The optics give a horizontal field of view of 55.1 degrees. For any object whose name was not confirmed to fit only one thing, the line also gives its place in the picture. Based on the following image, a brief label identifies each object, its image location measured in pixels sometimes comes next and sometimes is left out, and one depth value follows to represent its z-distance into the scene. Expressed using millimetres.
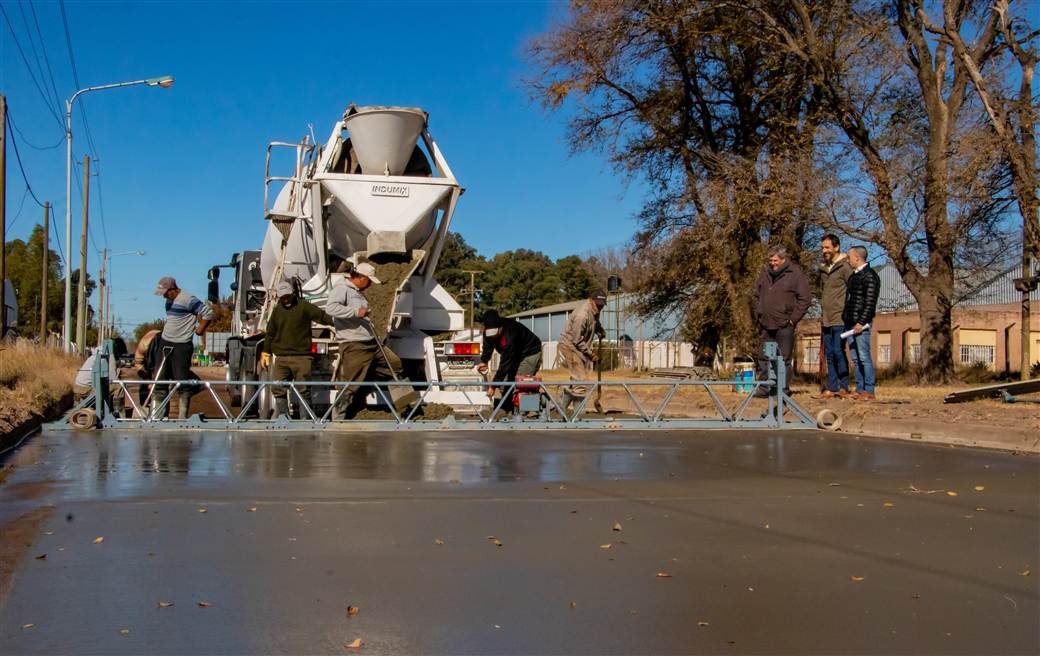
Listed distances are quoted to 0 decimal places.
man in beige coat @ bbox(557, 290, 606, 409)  13258
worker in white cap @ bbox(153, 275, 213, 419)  12750
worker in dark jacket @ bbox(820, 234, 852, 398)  12539
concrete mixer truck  12938
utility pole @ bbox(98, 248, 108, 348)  68812
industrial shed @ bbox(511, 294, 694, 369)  55219
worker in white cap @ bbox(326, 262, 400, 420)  12047
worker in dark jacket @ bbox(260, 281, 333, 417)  12164
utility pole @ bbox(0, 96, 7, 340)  24219
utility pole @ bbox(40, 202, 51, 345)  42872
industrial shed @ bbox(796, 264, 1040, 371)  41688
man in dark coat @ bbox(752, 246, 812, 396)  12570
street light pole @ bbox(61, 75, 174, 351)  29484
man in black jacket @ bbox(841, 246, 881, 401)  11875
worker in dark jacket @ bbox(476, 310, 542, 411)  12914
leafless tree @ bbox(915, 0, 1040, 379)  17203
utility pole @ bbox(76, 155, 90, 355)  38878
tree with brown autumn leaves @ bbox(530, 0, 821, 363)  21781
